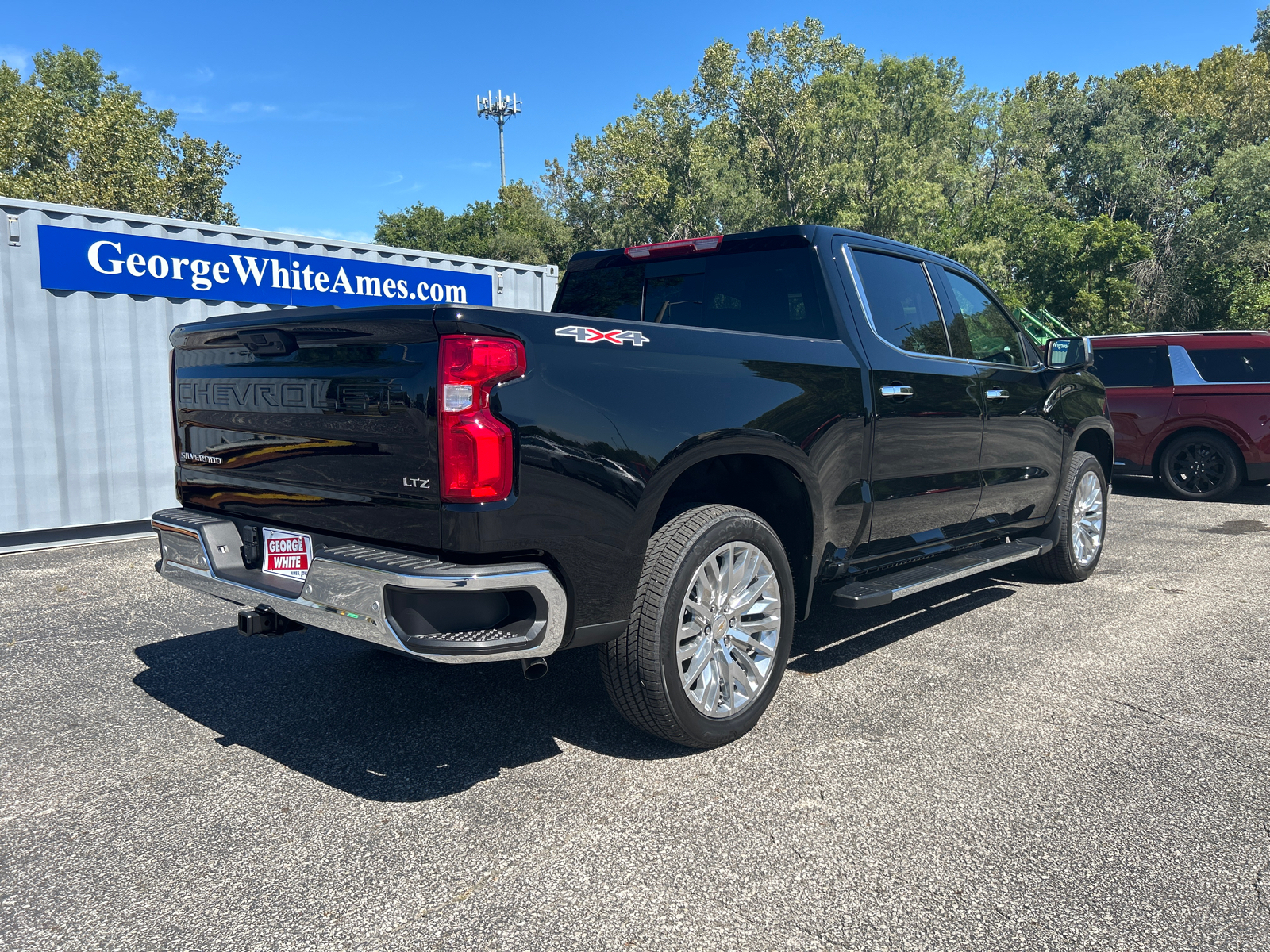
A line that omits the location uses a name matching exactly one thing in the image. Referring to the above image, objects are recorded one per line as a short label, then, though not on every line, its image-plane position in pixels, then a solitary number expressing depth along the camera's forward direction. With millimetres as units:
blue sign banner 8094
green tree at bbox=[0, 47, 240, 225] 41875
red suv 9922
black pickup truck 2721
